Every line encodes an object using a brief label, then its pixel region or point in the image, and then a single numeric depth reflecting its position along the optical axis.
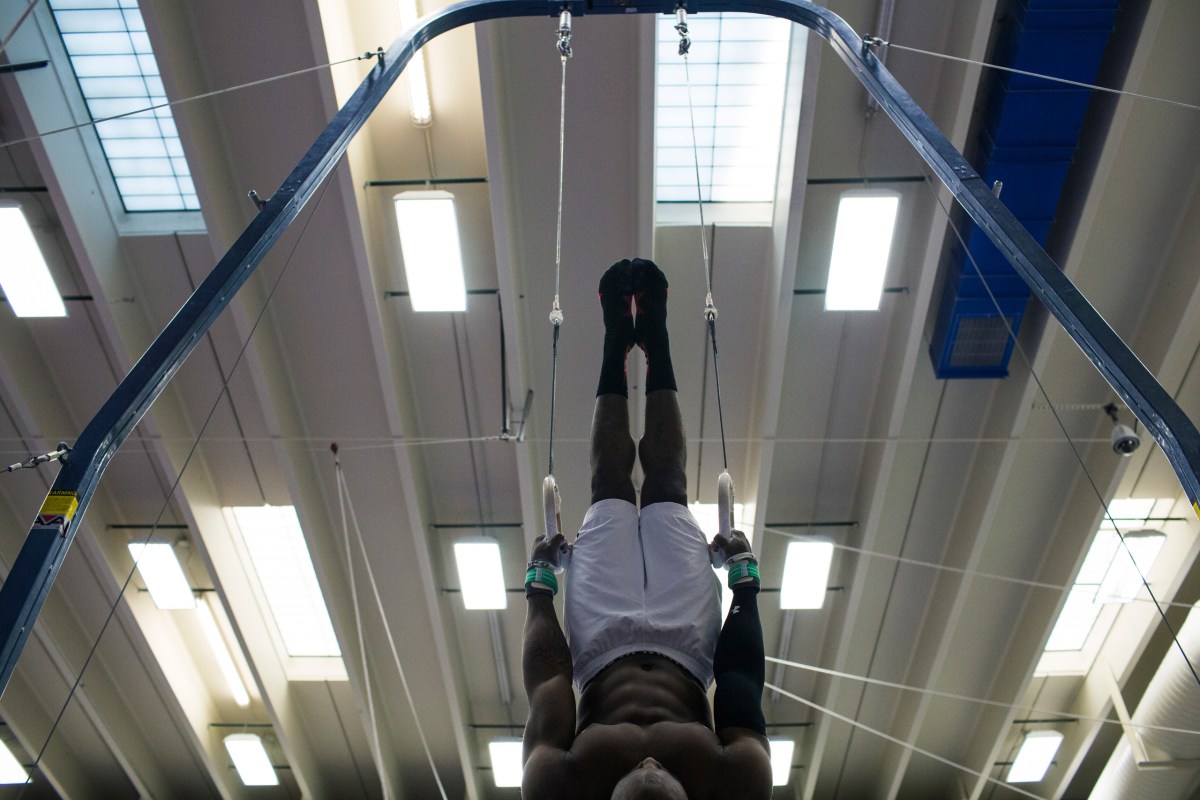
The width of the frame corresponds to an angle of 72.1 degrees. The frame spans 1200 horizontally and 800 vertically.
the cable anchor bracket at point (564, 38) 4.33
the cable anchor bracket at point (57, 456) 2.50
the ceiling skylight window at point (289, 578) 8.26
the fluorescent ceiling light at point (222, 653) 8.66
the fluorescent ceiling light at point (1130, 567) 7.61
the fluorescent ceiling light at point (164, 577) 7.82
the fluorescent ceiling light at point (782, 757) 9.59
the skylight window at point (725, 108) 6.27
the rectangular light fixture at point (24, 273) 6.22
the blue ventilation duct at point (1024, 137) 5.41
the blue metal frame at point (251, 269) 2.45
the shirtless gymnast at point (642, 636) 3.17
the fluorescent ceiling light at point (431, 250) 6.11
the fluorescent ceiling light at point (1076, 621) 8.45
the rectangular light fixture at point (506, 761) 9.62
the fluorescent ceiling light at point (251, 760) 9.35
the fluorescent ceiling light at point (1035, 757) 9.30
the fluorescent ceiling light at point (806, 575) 8.00
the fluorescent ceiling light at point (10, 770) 9.38
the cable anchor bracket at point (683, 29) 4.42
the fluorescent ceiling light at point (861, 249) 6.00
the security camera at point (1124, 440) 6.18
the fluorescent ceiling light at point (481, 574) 8.08
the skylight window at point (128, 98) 6.14
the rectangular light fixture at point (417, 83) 5.94
